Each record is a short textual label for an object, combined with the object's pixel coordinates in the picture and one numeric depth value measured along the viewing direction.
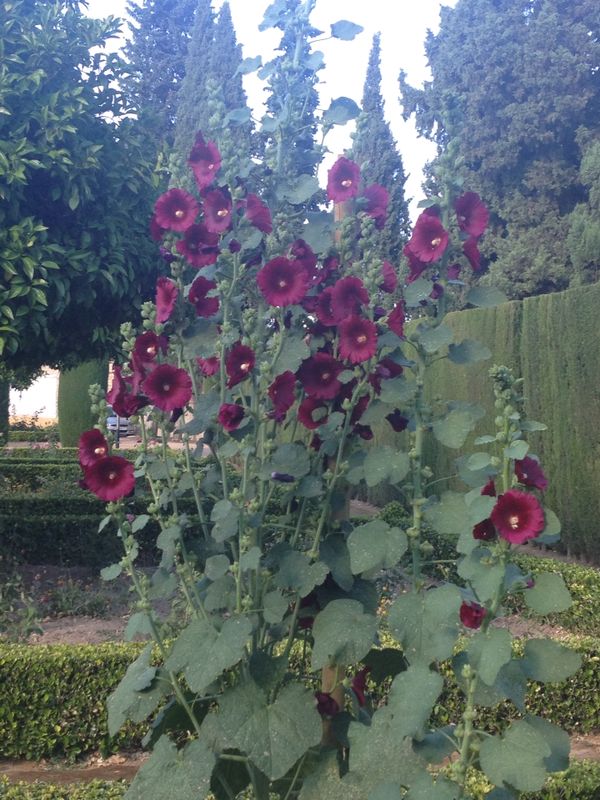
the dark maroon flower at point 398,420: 1.90
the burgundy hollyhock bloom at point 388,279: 1.96
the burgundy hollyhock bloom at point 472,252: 1.85
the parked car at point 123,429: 22.95
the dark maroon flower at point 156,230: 1.93
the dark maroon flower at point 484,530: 1.56
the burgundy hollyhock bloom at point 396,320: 1.89
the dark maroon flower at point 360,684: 2.07
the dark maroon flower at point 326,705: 1.92
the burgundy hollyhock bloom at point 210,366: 2.08
